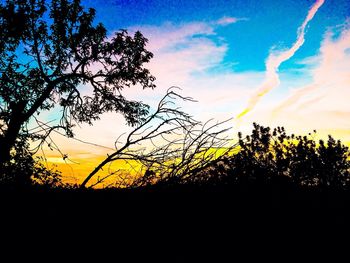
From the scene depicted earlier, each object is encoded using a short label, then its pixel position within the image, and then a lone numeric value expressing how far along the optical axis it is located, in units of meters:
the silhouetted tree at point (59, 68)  9.30
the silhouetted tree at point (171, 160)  4.22
